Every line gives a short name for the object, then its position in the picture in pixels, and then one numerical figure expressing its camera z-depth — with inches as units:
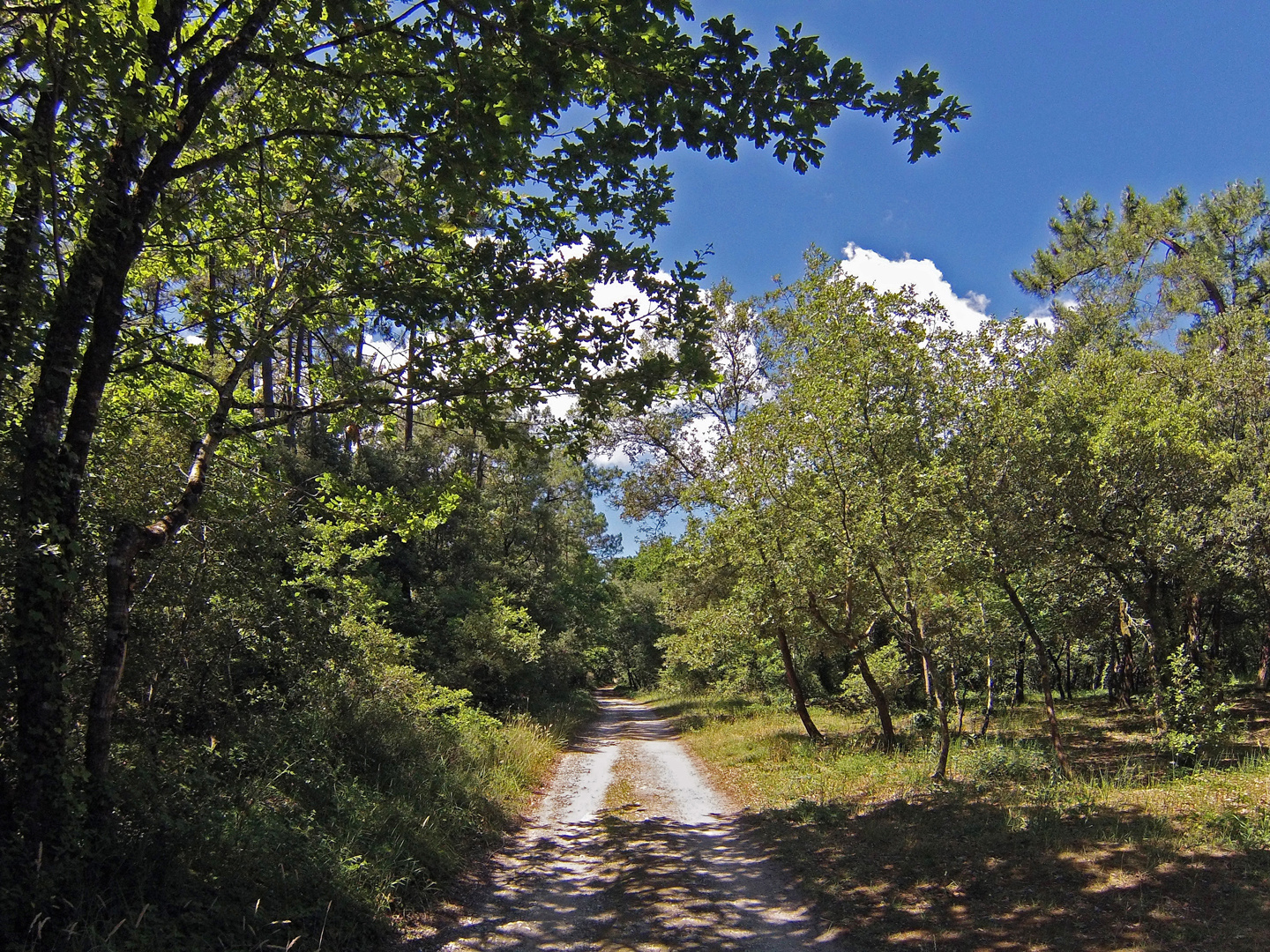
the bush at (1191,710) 413.1
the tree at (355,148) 161.0
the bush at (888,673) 625.5
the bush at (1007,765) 441.7
